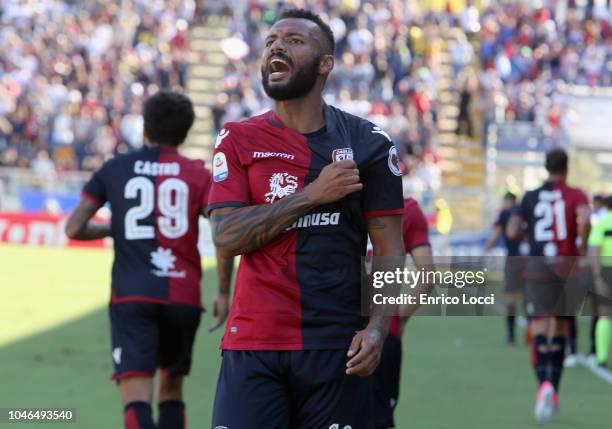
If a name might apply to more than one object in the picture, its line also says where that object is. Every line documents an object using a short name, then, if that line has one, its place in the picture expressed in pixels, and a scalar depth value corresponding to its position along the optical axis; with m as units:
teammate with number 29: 13.30
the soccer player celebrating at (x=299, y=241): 8.73
